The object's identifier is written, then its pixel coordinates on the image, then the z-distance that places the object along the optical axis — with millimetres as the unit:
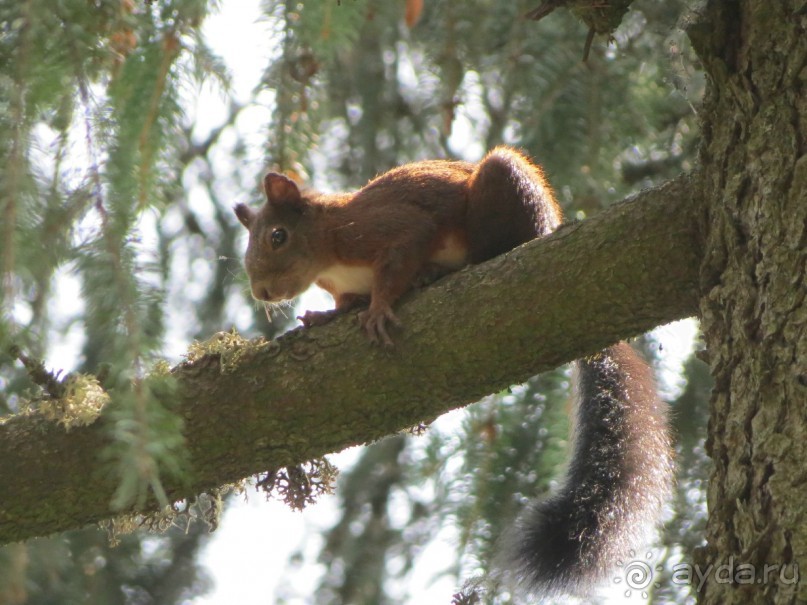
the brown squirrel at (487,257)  5901
